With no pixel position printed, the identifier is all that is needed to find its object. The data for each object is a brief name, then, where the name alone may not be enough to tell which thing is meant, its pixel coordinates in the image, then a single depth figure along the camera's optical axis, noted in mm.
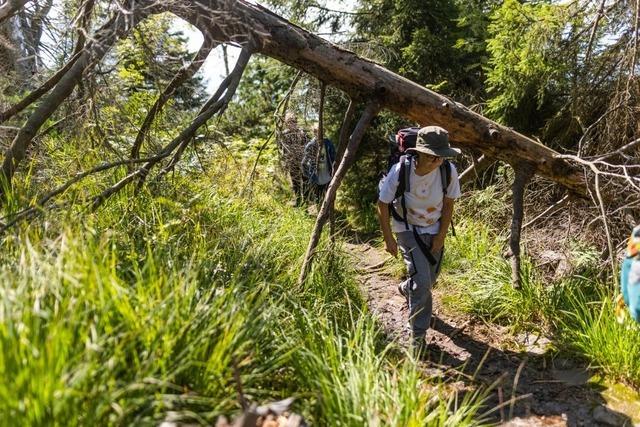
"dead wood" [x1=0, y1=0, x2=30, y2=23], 3418
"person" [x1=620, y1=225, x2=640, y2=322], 2789
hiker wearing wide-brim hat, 4242
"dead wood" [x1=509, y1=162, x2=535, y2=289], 4727
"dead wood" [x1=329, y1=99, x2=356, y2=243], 4805
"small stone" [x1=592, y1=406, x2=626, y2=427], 3471
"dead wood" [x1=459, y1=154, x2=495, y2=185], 5211
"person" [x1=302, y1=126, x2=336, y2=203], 7625
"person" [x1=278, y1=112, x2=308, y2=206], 5905
